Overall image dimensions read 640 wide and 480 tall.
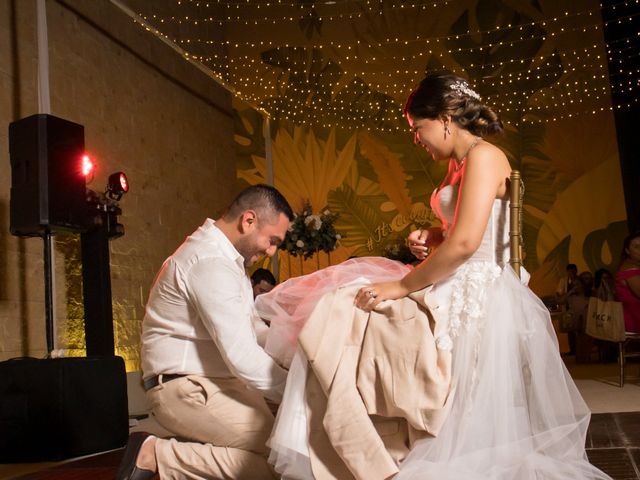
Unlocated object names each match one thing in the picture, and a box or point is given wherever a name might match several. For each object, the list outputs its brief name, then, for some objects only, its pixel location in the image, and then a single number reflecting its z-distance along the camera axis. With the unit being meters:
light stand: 5.07
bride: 2.21
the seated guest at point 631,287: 5.86
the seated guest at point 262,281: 6.35
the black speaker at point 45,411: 4.11
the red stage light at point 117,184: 5.62
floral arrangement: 7.63
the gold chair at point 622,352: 5.82
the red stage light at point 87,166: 4.68
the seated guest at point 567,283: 8.53
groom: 2.47
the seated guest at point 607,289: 6.08
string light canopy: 8.88
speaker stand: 4.50
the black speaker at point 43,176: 4.38
